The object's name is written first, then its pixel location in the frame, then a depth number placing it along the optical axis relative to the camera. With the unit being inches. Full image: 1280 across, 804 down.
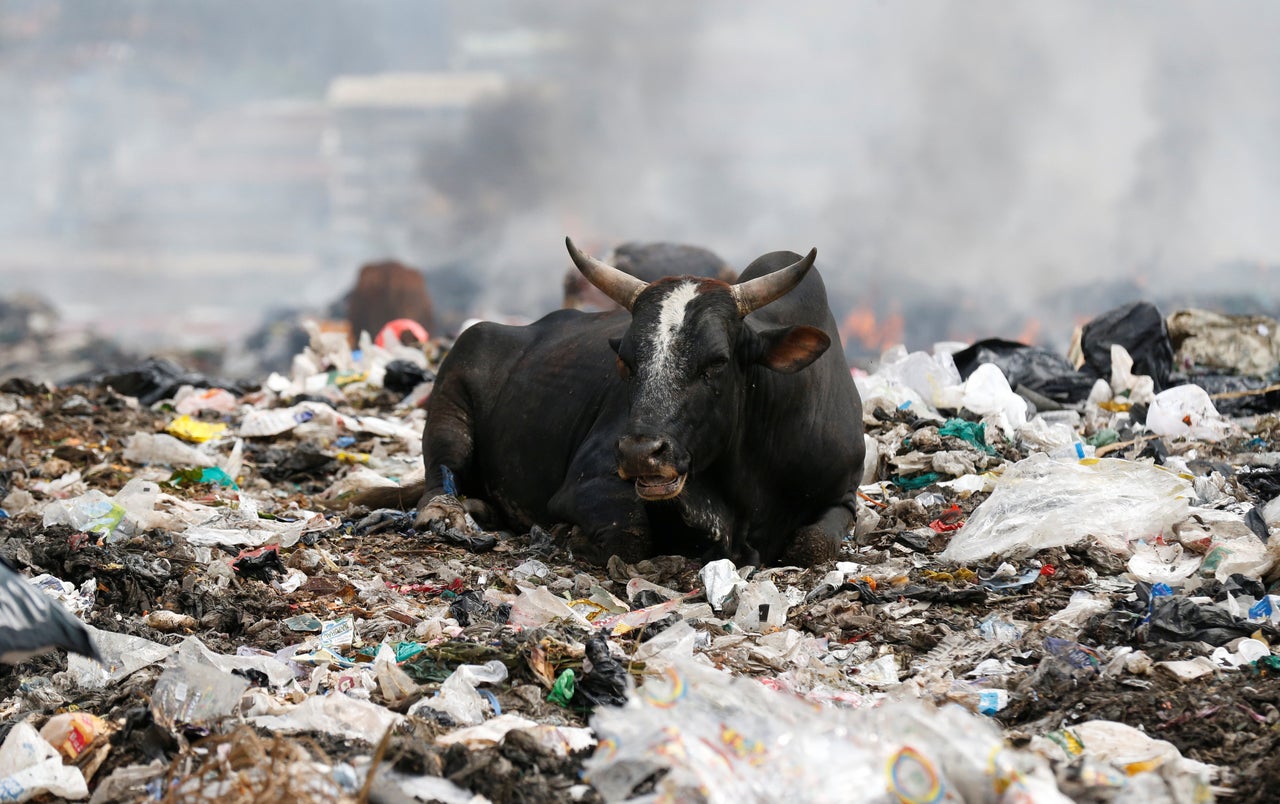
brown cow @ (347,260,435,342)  1302.9
